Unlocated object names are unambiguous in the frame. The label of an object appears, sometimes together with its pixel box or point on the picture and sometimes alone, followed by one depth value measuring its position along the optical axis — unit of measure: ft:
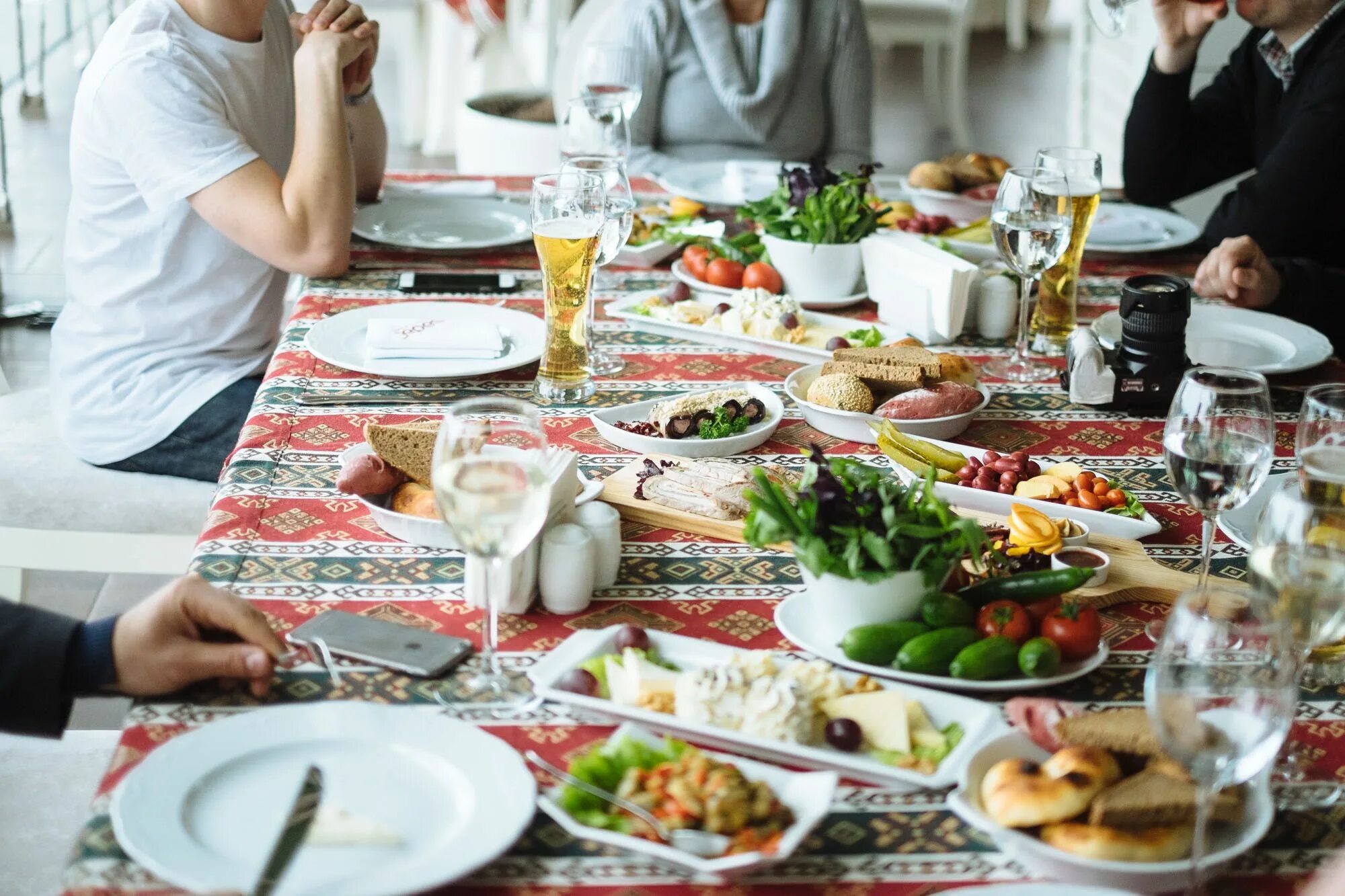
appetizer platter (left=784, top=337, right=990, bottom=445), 5.13
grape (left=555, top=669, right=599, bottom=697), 3.33
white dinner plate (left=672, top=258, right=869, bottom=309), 6.68
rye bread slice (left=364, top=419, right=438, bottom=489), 4.27
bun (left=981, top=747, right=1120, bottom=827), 2.79
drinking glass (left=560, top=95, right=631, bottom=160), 7.53
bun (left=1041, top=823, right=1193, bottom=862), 2.73
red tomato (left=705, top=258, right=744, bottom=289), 6.75
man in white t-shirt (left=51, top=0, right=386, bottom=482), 6.48
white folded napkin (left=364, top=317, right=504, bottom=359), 5.65
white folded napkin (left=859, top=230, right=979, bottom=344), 6.15
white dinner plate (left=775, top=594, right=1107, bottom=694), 3.43
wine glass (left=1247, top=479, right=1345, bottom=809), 3.15
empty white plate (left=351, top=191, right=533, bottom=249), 7.56
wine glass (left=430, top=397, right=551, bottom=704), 3.16
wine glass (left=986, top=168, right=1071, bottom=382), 5.61
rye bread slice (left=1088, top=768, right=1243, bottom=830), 2.76
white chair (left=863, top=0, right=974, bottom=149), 19.72
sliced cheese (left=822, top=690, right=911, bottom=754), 3.16
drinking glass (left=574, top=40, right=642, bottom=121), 7.71
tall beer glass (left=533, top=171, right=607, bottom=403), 5.30
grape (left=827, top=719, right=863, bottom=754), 3.13
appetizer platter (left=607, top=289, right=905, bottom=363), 6.13
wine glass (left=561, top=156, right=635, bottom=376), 5.65
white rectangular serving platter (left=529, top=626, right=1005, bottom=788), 3.07
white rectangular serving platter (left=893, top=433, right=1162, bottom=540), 4.36
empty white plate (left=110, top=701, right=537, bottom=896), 2.64
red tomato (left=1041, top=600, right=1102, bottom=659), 3.55
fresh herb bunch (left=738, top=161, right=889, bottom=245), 6.63
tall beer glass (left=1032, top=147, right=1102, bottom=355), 6.25
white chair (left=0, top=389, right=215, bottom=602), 6.04
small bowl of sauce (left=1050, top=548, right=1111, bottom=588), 3.97
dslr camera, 5.31
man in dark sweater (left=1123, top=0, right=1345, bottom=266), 8.23
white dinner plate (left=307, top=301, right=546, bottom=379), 5.58
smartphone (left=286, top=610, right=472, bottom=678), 3.49
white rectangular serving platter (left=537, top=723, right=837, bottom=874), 2.68
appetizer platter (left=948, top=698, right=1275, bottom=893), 2.73
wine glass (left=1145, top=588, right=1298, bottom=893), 2.60
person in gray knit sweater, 10.50
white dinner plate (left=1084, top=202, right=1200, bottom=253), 7.71
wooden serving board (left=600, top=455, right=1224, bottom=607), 3.99
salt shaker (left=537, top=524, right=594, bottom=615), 3.79
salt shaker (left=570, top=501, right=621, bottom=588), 3.93
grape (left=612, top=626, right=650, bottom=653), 3.49
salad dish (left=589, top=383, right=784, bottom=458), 4.95
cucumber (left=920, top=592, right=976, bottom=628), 3.55
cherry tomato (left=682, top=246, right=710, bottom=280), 6.88
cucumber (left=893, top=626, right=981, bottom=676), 3.45
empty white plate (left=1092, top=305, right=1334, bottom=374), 6.04
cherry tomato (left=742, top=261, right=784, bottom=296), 6.70
